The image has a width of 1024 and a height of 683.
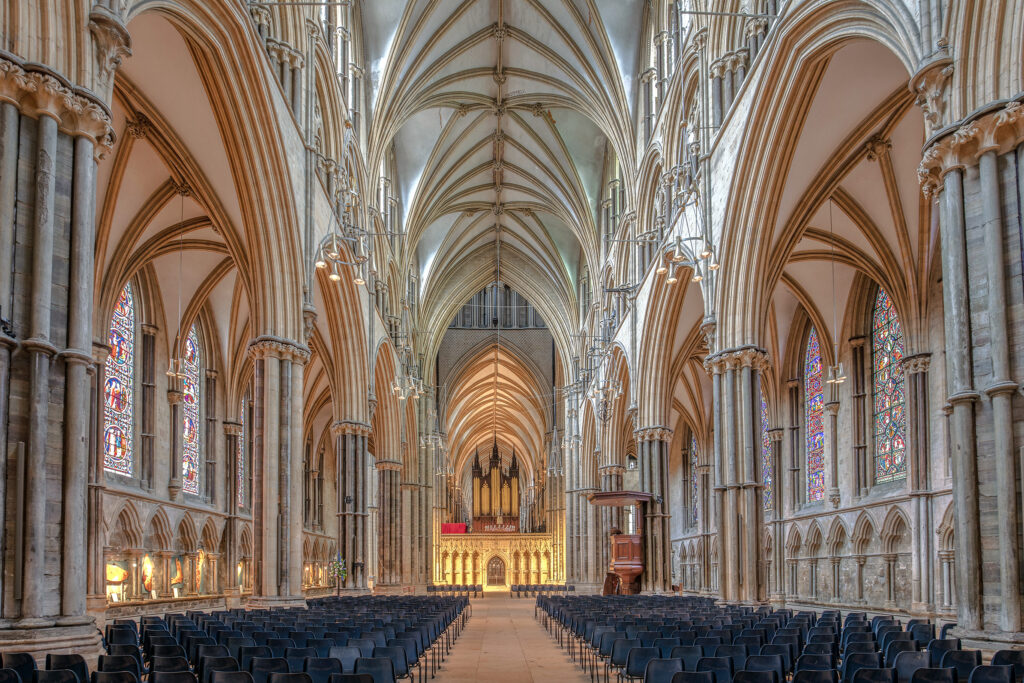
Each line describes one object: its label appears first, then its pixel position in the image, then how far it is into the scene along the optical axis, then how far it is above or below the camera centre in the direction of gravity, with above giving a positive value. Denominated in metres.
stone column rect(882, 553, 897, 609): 24.30 -3.45
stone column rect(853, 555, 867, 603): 25.91 -3.56
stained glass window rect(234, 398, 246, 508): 32.50 -0.55
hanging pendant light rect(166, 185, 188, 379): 21.84 +3.54
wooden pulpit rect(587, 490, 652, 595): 29.48 -3.34
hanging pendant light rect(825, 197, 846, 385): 23.02 +1.90
